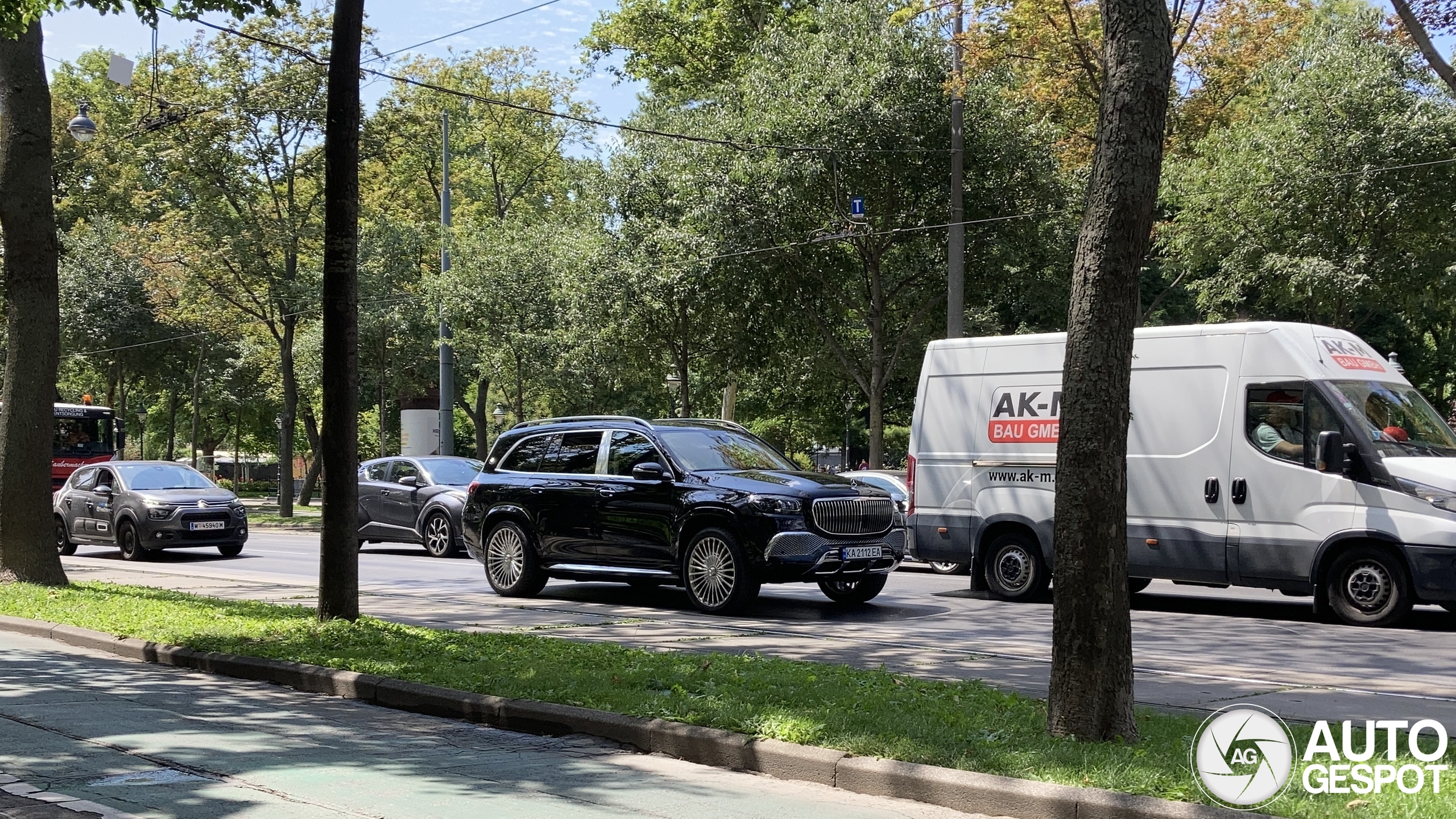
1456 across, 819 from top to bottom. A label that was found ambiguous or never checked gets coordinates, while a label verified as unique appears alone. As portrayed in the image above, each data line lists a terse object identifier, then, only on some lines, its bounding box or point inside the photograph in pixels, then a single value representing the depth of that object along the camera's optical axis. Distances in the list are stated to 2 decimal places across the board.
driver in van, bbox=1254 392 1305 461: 12.65
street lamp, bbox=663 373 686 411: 41.22
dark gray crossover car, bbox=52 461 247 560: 21.66
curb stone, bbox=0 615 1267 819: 5.38
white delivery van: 11.98
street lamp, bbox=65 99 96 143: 22.45
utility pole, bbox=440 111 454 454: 30.86
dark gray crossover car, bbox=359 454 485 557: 22.41
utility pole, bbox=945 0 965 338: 23.03
